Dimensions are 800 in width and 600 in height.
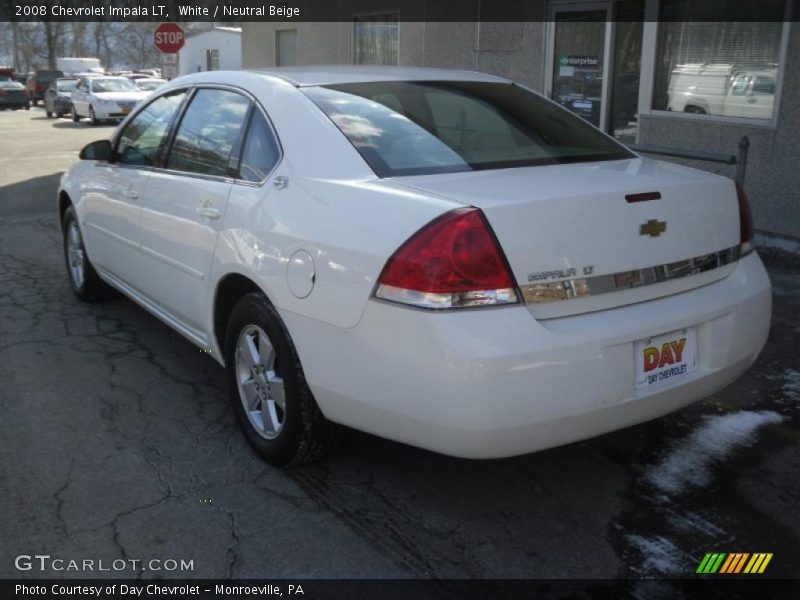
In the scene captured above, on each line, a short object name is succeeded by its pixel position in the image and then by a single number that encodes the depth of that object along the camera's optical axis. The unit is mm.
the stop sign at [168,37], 15227
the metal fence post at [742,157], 6406
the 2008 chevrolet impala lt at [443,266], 2781
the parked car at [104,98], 27719
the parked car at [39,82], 41000
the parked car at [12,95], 37656
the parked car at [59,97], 31688
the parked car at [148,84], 33572
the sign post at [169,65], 16172
